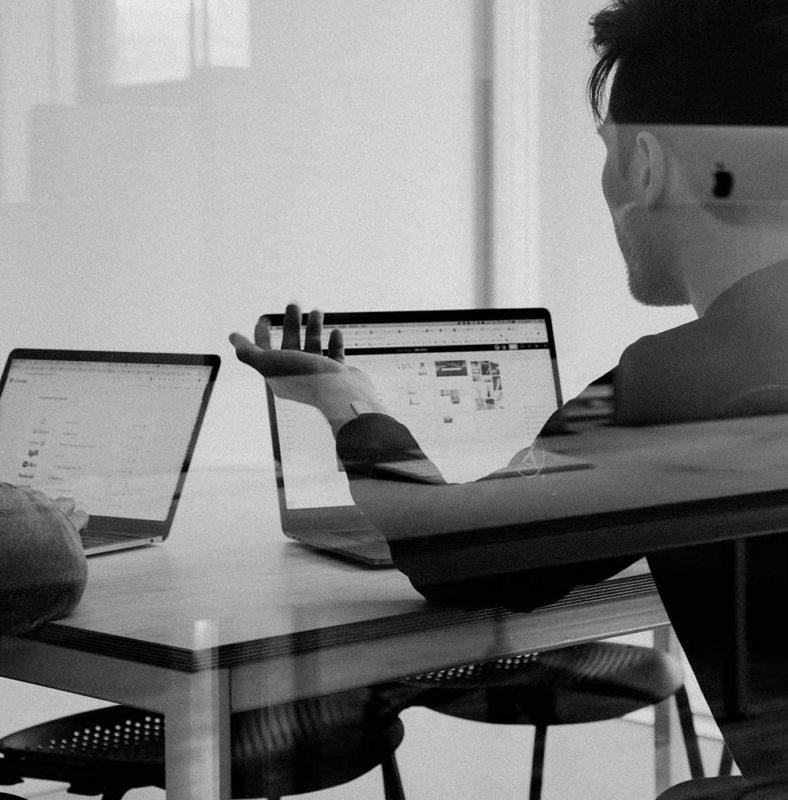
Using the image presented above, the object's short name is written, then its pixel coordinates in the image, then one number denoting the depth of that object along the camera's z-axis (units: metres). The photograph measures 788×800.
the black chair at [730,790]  3.18
